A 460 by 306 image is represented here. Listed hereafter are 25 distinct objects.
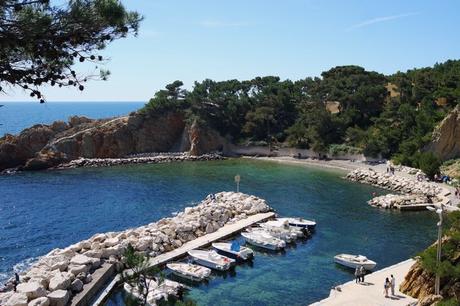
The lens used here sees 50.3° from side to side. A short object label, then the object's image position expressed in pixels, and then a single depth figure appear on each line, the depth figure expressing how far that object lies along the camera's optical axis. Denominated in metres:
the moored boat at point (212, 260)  29.75
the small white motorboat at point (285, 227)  36.31
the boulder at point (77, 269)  25.95
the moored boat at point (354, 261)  29.86
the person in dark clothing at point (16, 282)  24.14
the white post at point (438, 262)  21.17
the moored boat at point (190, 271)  28.23
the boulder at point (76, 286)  24.73
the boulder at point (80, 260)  27.01
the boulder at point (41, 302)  21.94
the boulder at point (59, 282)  23.89
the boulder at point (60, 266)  26.45
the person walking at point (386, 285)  24.34
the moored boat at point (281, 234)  35.44
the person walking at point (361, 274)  26.45
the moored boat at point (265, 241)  33.94
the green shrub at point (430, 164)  56.28
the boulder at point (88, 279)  25.85
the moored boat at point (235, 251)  31.51
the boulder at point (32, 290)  22.73
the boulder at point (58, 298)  22.80
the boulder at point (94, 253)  28.95
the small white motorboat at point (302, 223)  38.38
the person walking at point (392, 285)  24.15
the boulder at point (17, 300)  21.88
